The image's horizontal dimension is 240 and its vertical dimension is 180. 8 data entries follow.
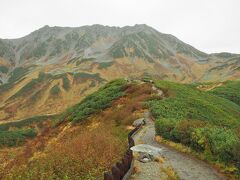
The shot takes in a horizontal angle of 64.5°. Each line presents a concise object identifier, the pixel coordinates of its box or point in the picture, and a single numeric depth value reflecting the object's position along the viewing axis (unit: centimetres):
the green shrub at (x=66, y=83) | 10463
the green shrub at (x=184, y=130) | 1324
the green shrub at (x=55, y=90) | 10031
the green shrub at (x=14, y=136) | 4927
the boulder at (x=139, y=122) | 1846
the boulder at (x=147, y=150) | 1129
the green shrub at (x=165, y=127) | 1481
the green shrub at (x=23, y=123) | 7007
